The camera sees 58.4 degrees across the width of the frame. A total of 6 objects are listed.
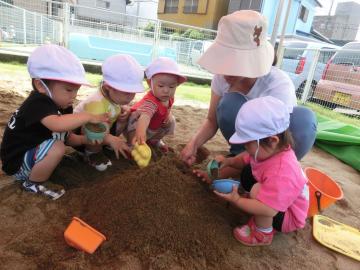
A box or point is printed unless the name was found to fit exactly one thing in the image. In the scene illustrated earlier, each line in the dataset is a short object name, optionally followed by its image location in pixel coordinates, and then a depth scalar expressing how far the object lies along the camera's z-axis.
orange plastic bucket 1.65
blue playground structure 7.27
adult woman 1.51
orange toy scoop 1.26
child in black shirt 1.51
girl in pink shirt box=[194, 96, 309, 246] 1.35
